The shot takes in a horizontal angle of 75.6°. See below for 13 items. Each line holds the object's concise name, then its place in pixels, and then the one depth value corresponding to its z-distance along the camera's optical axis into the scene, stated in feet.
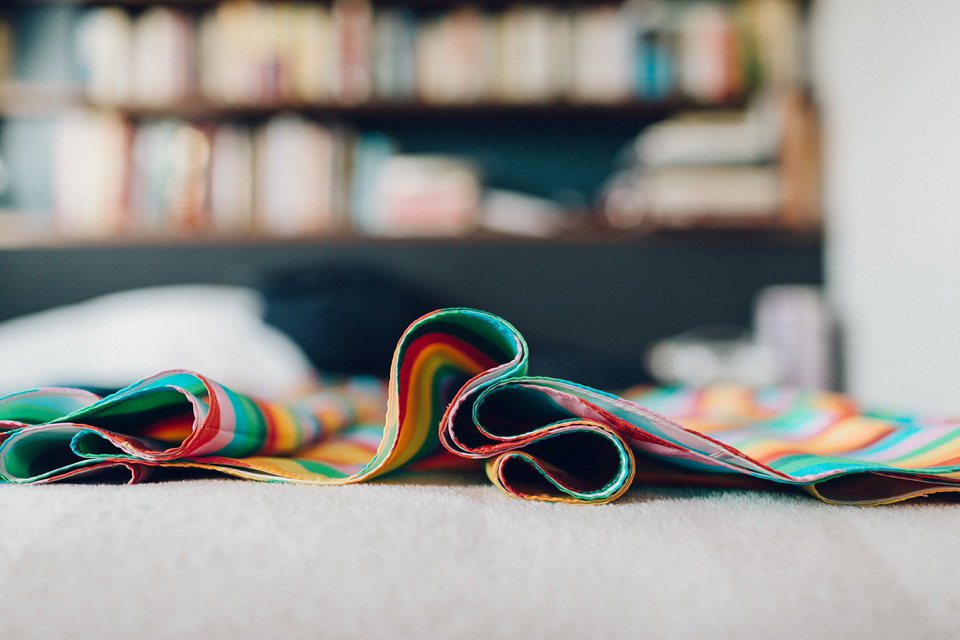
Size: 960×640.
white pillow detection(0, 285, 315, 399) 3.83
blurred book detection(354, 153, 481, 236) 5.57
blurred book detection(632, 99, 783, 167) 5.33
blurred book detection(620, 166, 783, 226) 5.36
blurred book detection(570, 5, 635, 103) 5.59
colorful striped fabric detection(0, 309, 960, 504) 1.36
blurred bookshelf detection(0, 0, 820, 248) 5.46
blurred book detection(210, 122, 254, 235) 5.53
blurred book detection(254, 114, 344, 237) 5.51
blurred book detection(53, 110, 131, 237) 5.45
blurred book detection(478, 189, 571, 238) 5.73
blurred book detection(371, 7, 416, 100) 5.63
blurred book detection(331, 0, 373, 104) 5.54
